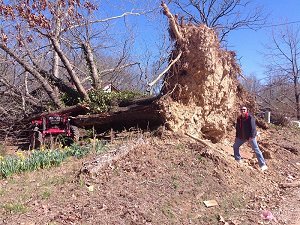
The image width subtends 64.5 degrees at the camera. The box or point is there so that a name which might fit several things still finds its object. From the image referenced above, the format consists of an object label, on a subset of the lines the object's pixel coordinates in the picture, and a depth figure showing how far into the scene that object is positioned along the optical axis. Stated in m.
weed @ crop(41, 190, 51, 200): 3.46
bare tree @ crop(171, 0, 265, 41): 18.08
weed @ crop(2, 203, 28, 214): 3.10
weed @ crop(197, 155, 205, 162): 5.11
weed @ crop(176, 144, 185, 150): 5.42
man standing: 5.73
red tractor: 6.42
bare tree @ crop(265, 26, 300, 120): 20.15
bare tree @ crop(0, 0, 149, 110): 6.89
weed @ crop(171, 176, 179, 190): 4.23
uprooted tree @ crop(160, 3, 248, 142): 6.14
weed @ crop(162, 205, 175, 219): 3.57
